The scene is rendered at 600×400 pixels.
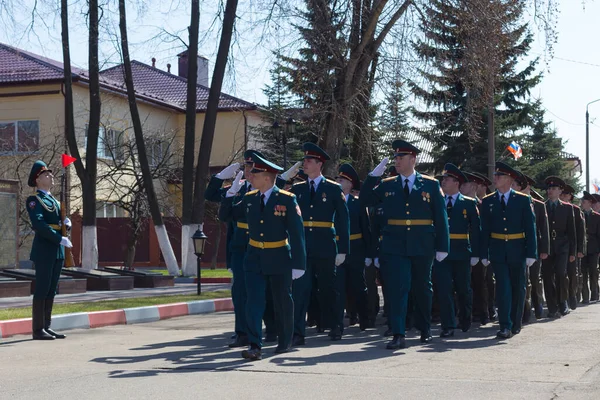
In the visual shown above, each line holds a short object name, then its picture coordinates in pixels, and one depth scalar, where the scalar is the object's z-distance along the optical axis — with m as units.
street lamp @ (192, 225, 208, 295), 16.09
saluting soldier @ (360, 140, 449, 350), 9.11
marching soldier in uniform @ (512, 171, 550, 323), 11.59
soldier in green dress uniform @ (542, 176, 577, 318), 13.38
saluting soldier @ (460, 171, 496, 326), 11.77
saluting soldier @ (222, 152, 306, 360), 8.34
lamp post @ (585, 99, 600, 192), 50.19
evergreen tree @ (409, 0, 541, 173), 19.66
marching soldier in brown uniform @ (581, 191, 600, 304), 16.41
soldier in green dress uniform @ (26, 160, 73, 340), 10.16
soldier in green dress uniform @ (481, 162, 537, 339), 10.23
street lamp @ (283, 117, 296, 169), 22.22
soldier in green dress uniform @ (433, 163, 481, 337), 10.51
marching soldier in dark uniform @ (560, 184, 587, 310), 14.36
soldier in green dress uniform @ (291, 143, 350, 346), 9.78
